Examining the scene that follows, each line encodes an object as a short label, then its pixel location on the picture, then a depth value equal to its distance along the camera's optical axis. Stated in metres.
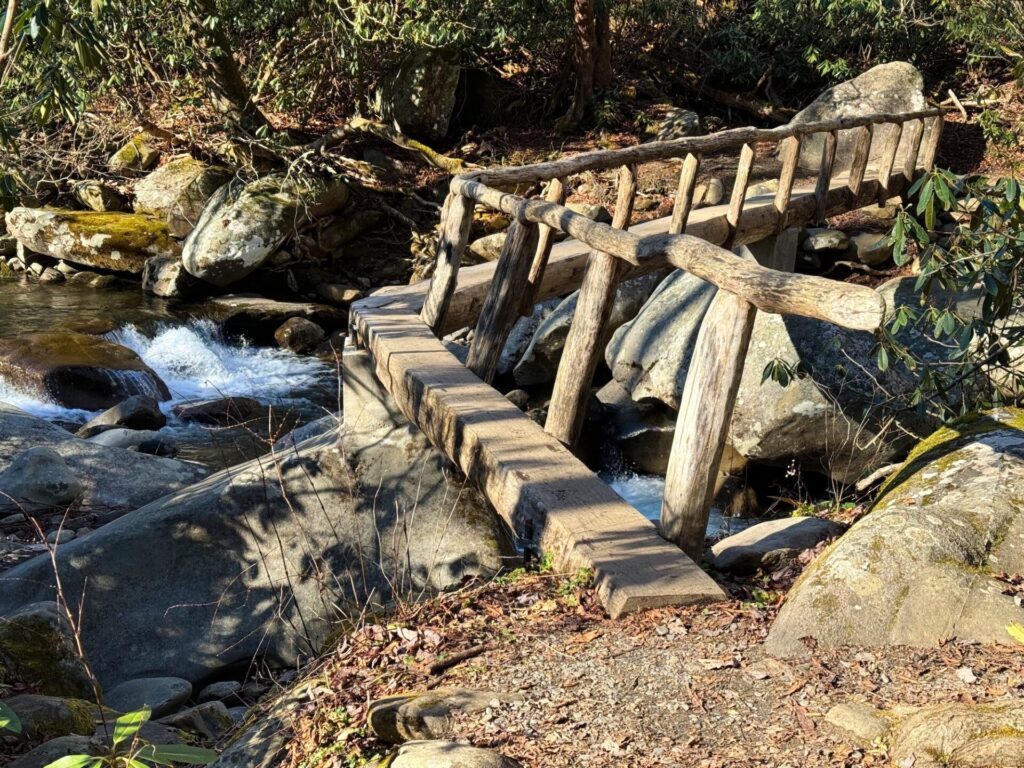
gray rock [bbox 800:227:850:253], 12.22
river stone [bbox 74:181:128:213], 16.59
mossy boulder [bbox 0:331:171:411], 10.82
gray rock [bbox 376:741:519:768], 2.84
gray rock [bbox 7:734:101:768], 3.58
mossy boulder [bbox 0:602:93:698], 4.62
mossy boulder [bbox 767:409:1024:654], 3.48
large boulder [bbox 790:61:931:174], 14.78
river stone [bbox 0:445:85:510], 7.45
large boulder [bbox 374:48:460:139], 16.84
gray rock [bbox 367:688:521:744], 3.15
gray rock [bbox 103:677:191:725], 4.98
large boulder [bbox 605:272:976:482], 7.55
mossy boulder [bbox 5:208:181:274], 15.21
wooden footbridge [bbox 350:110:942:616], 3.94
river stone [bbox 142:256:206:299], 14.54
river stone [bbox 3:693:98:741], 3.94
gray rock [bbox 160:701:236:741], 4.52
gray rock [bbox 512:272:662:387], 9.85
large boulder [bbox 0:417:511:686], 5.67
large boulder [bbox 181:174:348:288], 14.47
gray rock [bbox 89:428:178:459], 9.51
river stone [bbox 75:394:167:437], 10.22
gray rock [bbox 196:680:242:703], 5.41
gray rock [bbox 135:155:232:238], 15.61
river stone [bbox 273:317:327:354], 13.45
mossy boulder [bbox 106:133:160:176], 16.92
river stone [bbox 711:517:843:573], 4.47
